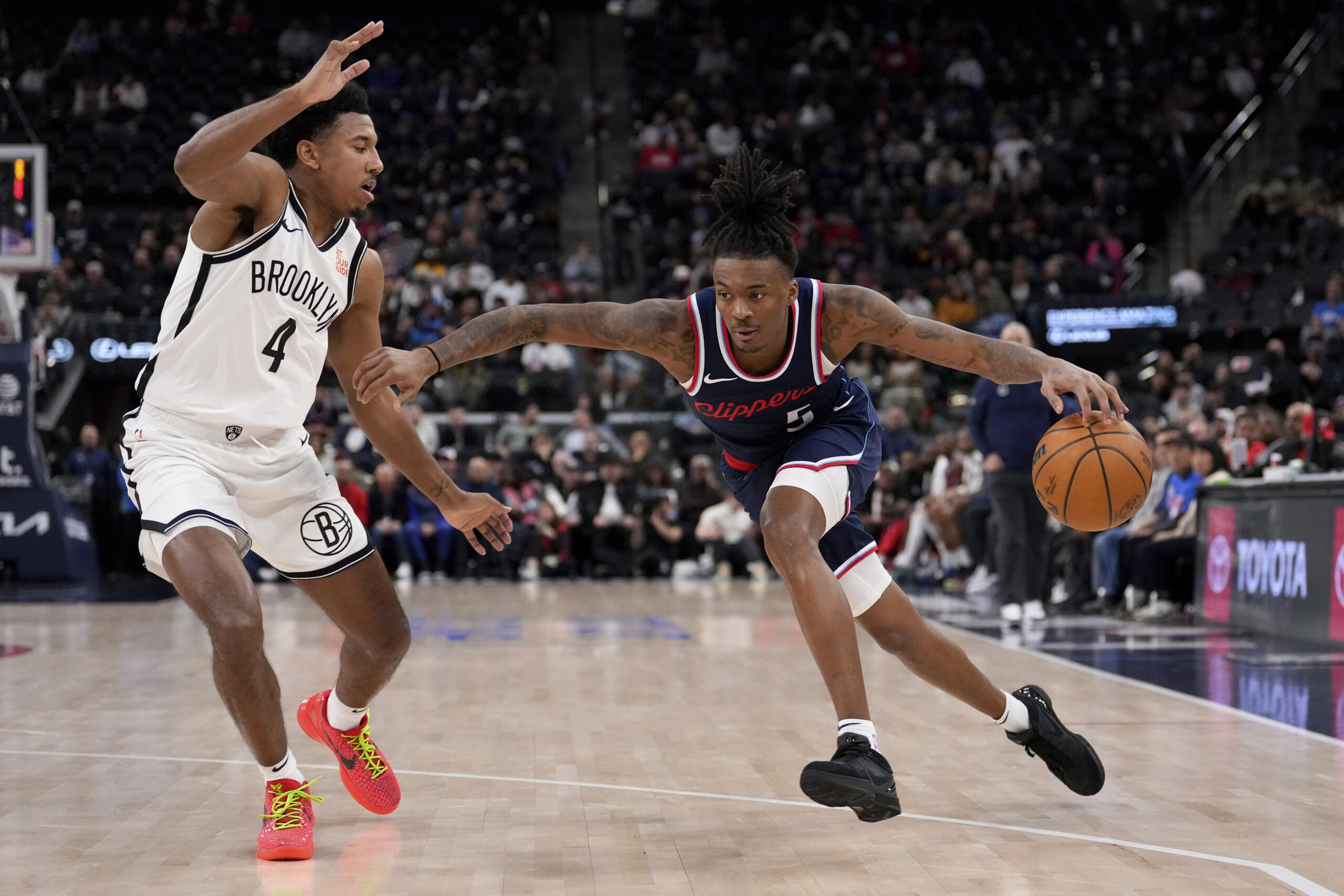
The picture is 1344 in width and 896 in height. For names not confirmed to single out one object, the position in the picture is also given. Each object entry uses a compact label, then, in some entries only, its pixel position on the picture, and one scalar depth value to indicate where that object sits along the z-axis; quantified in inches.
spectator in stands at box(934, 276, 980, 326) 673.0
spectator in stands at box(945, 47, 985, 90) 885.2
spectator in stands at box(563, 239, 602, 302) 730.8
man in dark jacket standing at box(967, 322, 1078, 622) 362.6
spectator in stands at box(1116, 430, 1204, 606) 399.9
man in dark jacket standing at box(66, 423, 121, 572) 564.1
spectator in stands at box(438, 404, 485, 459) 597.6
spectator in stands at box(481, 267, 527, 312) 687.7
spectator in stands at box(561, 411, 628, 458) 602.9
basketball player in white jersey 135.6
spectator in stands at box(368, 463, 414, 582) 575.8
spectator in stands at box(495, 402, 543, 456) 612.4
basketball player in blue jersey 142.2
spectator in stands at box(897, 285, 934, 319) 693.3
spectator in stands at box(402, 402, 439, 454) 589.9
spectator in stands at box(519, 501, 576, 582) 589.3
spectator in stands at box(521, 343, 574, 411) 636.1
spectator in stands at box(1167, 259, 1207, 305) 678.2
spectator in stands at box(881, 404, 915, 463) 595.5
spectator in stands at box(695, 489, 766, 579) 585.9
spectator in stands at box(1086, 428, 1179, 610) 415.8
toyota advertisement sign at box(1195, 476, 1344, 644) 308.7
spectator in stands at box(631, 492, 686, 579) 590.9
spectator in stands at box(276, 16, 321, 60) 893.8
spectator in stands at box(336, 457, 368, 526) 553.6
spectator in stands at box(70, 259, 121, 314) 650.2
